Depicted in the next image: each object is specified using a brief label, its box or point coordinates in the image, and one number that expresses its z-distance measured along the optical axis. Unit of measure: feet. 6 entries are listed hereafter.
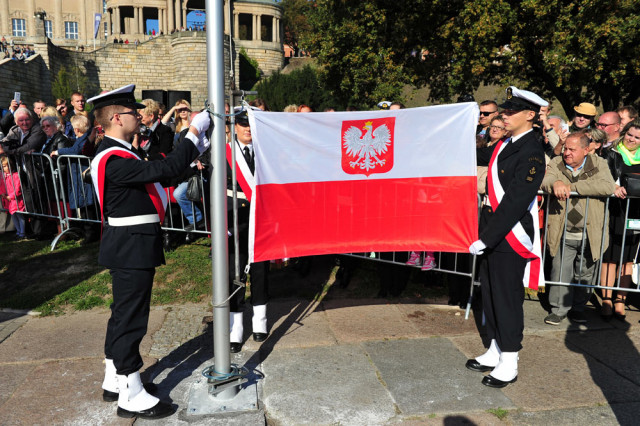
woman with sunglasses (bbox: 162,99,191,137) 24.36
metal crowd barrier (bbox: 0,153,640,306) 23.43
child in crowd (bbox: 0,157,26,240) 25.55
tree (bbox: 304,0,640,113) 53.57
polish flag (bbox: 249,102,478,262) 13.23
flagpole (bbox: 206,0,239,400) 10.05
